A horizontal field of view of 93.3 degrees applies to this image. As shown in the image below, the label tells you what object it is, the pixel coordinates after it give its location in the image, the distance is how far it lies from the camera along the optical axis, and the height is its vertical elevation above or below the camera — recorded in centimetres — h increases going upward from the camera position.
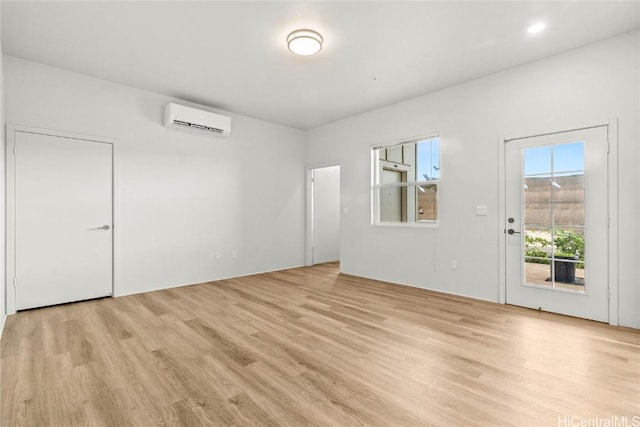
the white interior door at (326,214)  685 -2
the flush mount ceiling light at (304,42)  298 +173
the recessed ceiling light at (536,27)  288 +181
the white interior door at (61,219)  358 -8
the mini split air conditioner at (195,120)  448 +145
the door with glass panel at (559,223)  318 -11
